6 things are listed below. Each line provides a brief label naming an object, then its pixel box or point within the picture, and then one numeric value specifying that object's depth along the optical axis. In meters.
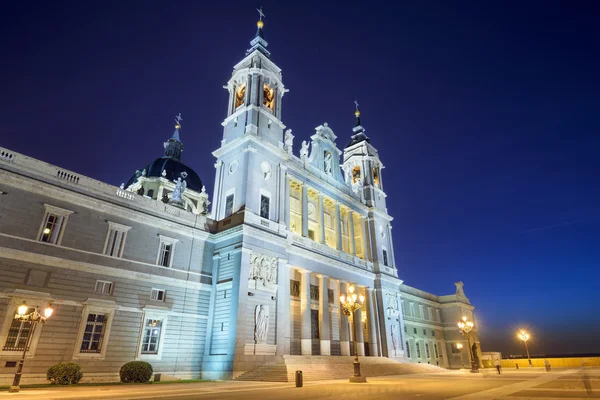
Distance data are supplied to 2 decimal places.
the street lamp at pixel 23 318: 13.53
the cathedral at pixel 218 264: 19.66
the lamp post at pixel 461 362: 53.97
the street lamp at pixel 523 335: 42.41
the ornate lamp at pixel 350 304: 21.44
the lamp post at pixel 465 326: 30.94
